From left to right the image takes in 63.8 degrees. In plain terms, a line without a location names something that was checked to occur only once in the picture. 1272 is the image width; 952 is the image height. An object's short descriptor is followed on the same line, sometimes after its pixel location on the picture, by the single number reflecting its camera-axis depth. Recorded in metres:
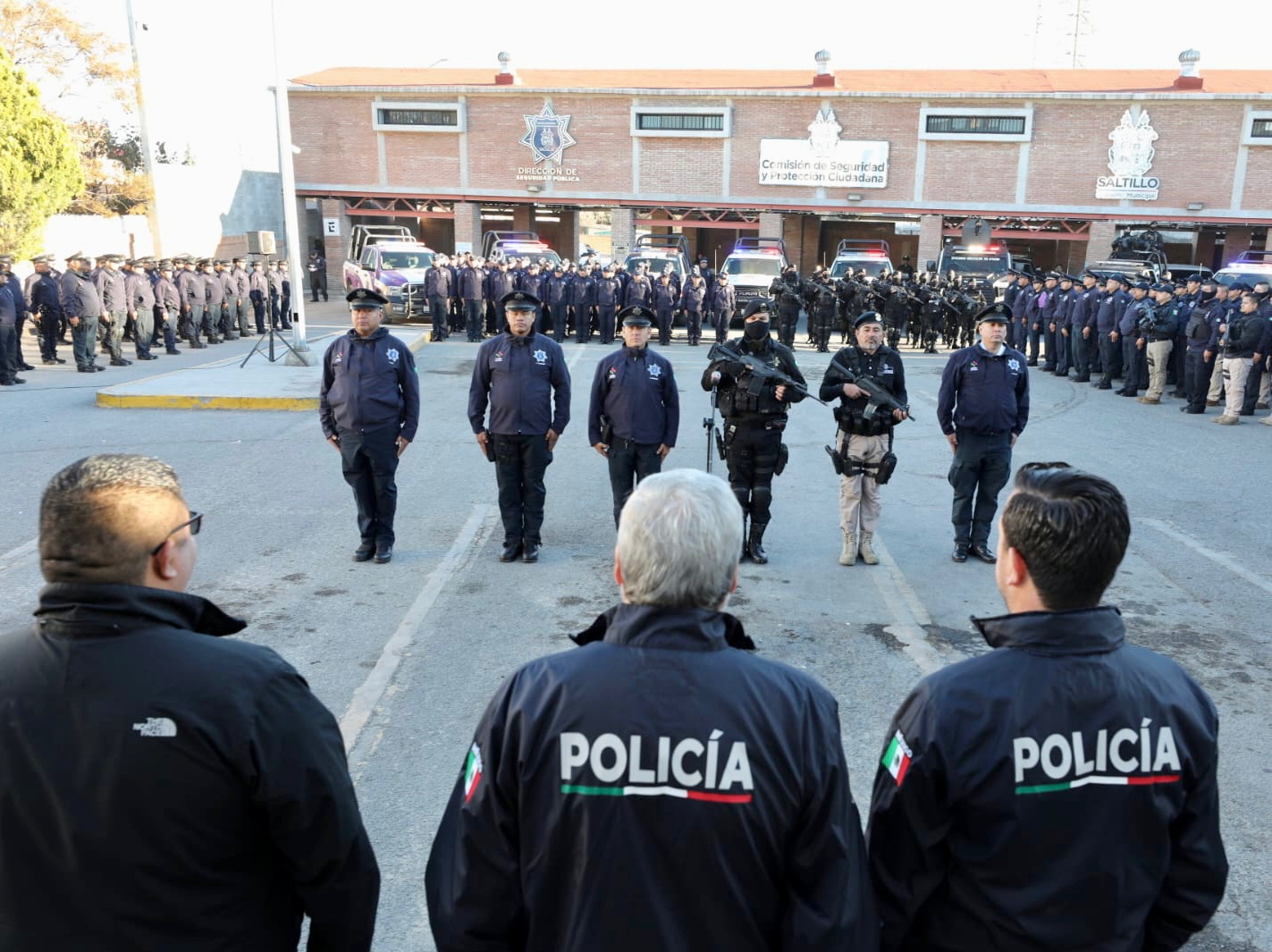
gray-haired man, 1.92
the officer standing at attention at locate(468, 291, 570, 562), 7.60
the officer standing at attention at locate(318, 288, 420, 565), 7.44
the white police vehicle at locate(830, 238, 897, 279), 27.73
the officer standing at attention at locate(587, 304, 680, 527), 7.57
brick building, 32.56
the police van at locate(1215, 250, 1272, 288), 23.62
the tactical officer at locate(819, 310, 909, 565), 7.58
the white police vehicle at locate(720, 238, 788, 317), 26.23
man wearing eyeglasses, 1.94
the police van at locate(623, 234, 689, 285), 26.30
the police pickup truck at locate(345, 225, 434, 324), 24.72
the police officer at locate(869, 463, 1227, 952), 2.08
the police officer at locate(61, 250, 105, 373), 16.12
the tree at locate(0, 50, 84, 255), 22.28
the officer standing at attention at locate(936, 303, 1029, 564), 7.73
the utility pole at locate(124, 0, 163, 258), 25.28
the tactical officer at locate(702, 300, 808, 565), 7.37
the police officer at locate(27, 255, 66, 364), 16.67
